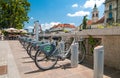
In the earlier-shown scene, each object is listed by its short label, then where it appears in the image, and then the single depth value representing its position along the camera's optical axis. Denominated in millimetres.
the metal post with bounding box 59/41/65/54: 2462
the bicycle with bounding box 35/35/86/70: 2223
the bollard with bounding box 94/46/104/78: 1649
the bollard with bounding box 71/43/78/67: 2290
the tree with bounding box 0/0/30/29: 15299
